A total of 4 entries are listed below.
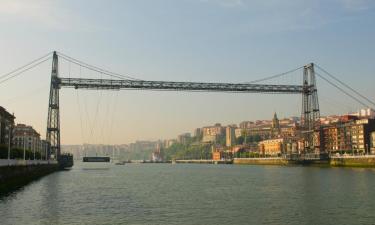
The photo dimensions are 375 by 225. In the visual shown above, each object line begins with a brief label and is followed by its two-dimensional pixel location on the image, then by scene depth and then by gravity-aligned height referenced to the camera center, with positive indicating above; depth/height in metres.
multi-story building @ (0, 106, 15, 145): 96.31 +6.48
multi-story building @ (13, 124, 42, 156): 138.52 +5.33
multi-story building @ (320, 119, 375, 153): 130.50 +3.66
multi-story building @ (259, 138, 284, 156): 190.06 +1.31
